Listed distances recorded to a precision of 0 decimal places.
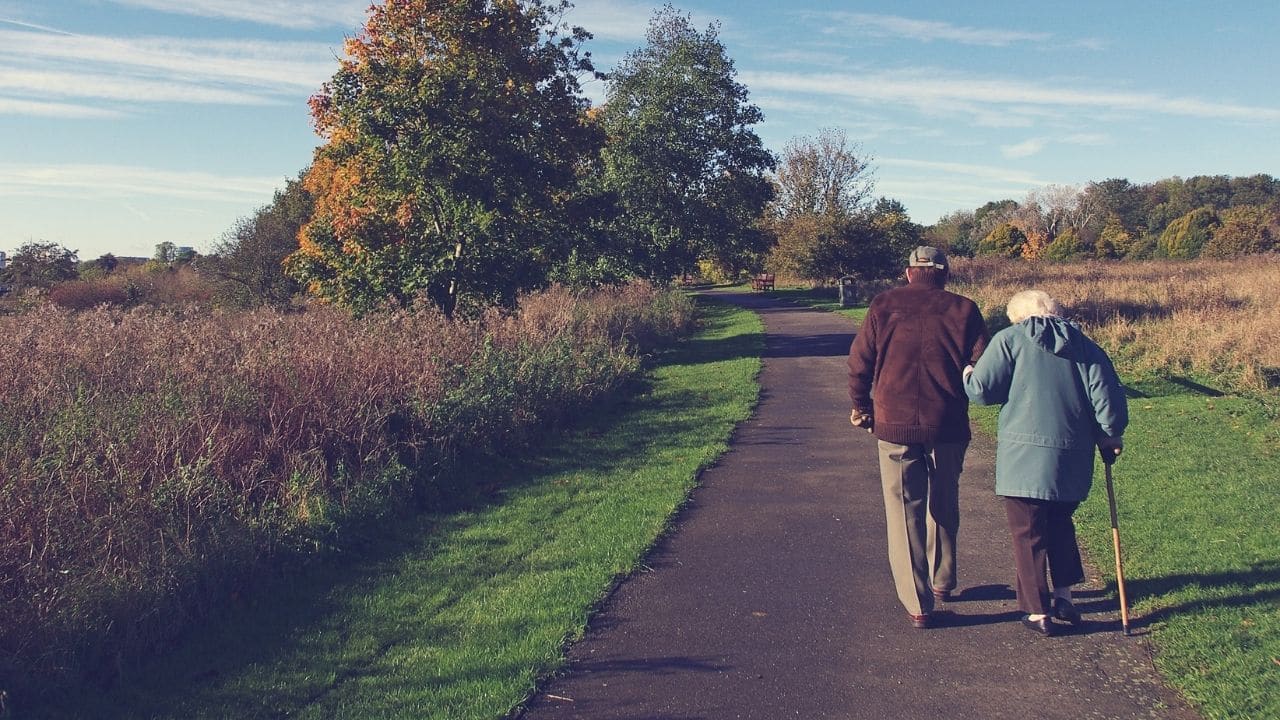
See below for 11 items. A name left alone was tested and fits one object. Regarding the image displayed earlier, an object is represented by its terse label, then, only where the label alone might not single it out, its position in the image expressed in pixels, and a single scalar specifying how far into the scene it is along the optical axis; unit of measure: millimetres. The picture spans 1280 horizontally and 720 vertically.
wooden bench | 52875
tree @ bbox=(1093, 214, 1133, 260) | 58062
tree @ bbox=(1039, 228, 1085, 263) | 57444
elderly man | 5117
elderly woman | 4879
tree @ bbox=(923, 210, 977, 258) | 68238
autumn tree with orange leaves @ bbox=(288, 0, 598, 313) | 16375
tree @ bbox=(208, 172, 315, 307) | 35594
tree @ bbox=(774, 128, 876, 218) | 55438
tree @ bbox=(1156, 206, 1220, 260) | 50062
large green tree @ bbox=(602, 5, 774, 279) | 33094
